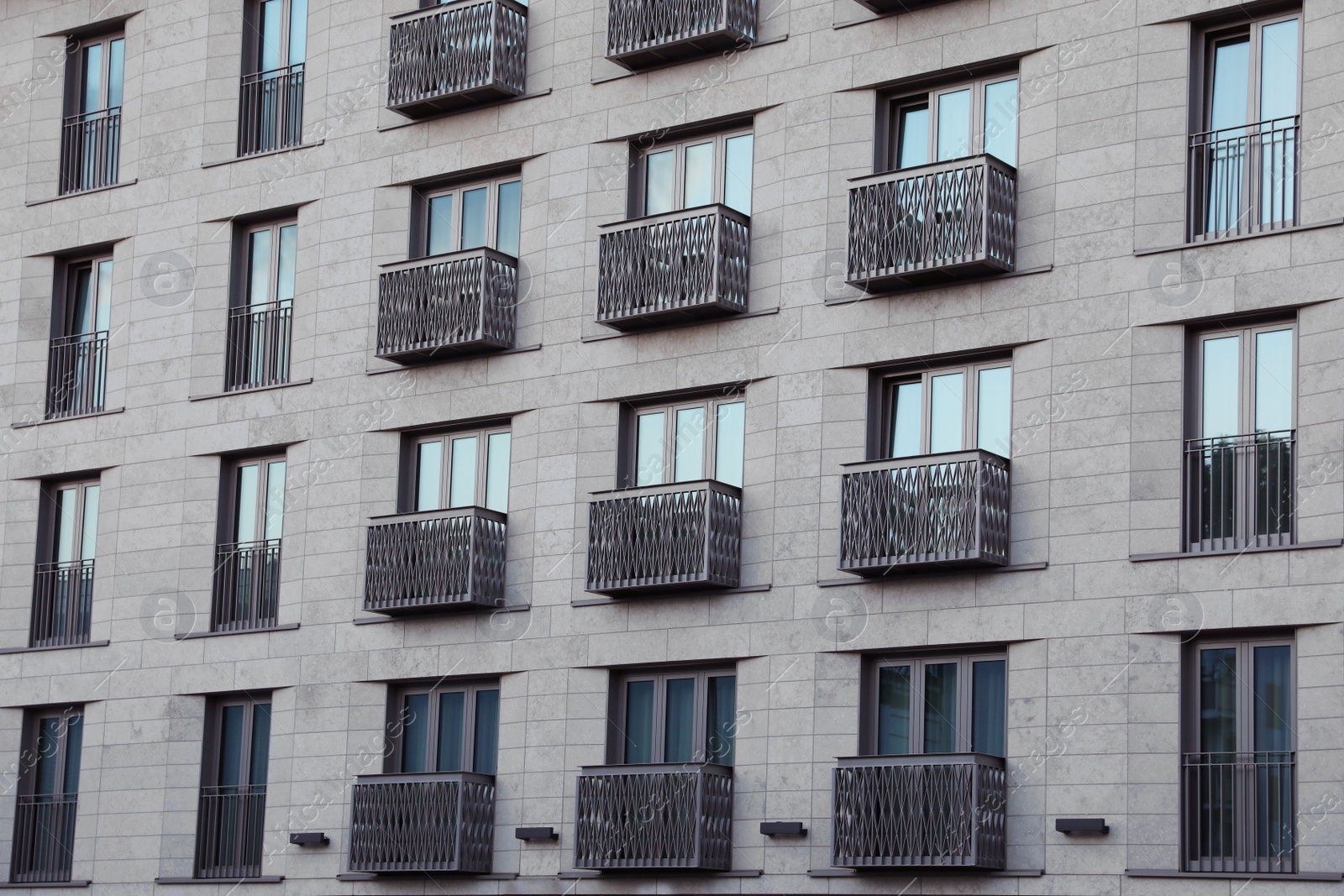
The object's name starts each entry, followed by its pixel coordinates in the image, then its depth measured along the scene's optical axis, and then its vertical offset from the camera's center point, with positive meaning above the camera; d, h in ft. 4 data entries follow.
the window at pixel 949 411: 102.58 +15.72
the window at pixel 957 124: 104.99 +29.65
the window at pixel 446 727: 114.62 +0.33
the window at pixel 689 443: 110.32 +14.82
